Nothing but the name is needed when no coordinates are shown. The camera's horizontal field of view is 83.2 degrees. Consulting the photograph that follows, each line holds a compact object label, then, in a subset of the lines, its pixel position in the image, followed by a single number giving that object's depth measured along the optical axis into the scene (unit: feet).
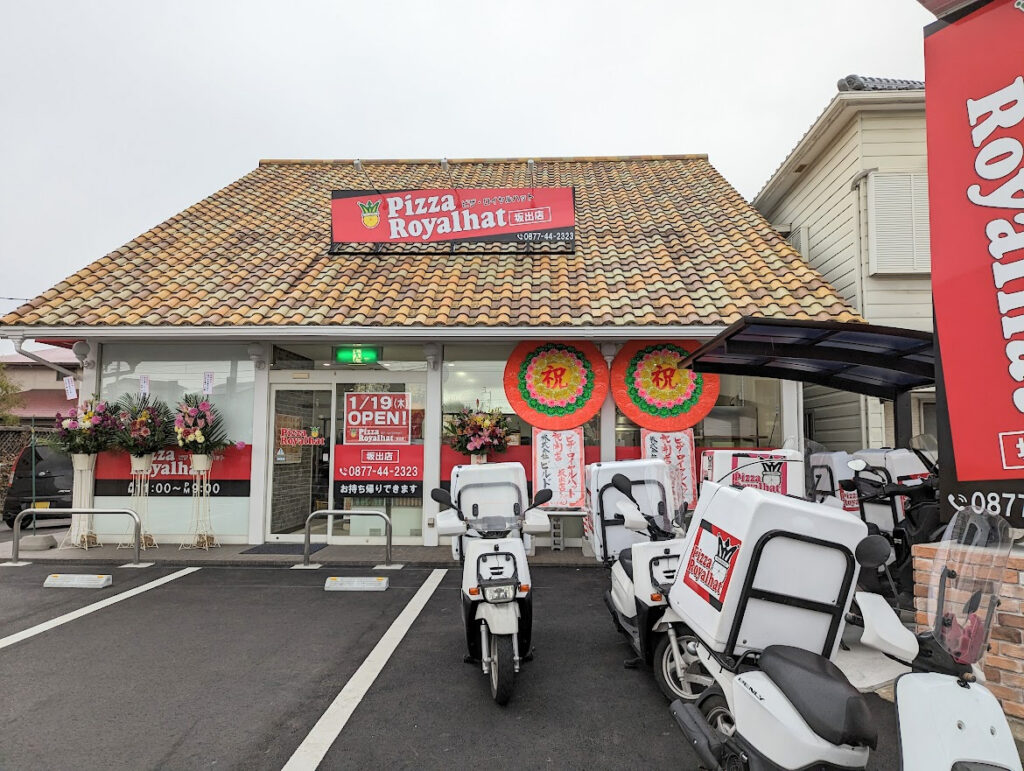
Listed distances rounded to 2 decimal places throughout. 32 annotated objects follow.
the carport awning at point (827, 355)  15.10
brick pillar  11.28
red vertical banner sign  9.98
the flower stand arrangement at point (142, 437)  26.32
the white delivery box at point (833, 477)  22.97
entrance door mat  26.45
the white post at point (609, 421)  27.22
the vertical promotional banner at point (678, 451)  26.20
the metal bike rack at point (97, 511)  23.90
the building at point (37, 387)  101.97
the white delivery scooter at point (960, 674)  5.91
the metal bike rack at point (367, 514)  23.76
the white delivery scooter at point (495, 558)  12.08
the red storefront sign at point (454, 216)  31.32
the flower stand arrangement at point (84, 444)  26.30
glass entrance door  28.66
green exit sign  28.53
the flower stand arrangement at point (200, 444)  26.35
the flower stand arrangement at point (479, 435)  26.35
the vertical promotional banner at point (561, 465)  26.53
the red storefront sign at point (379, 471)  27.96
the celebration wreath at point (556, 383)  27.07
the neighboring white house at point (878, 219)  27.86
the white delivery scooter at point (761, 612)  7.52
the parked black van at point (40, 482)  34.65
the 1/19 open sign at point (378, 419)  28.32
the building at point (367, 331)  25.67
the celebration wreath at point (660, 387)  26.68
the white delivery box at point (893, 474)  20.30
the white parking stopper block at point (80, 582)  20.97
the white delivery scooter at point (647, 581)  12.42
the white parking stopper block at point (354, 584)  20.79
